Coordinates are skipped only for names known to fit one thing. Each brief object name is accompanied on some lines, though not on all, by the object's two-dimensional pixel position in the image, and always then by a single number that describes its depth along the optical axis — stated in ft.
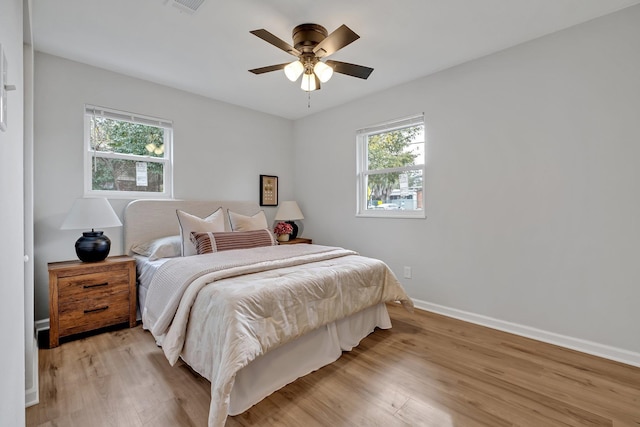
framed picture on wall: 14.83
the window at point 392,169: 11.48
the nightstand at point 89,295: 8.09
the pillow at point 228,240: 9.43
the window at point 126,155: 10.20
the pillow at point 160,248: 9.80
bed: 5.47
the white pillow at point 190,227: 9.73
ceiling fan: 7.45
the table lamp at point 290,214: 14.70
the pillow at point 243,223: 11.72
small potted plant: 14.02
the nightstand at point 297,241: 13.89
